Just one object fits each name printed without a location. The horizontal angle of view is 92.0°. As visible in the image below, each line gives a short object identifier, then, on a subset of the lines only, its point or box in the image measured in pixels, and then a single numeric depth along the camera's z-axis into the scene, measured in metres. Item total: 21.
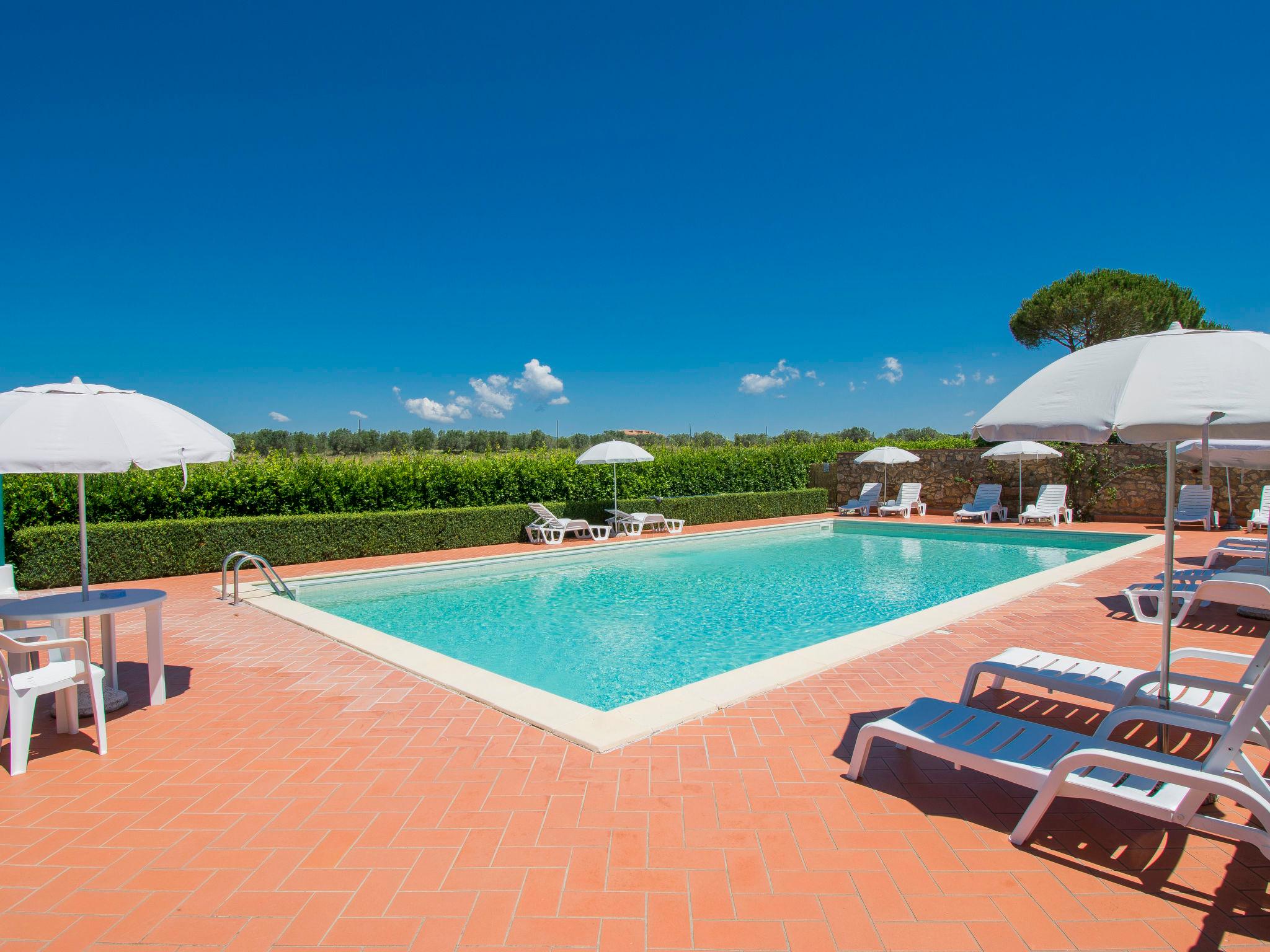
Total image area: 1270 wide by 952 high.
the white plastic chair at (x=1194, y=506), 13.49
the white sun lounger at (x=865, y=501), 18.61
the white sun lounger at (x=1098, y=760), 2.18
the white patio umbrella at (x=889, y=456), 17.25
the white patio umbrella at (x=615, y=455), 13.04
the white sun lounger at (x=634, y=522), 14.50
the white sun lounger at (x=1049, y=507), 15.26
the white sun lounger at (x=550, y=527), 13.21
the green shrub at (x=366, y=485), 9.44
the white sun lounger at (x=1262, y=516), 11.02
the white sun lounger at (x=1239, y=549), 7.99
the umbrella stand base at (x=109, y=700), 4.12
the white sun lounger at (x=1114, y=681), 3.11
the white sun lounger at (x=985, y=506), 16.14
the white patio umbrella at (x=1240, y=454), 6.59
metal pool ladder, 7.32
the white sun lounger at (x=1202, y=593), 3.40
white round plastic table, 3.80
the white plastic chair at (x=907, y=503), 17.42
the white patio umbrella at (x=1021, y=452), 15.02
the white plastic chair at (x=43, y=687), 3.29
